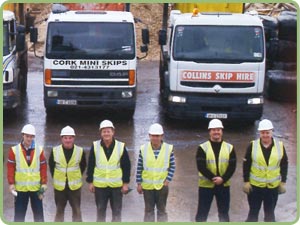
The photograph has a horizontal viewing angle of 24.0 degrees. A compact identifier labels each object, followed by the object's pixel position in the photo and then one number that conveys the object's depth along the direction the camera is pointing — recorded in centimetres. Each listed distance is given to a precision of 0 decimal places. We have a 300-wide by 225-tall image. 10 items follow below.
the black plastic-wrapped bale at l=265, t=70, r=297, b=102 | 1875
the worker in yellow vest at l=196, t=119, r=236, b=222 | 939
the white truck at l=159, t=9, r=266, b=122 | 1477
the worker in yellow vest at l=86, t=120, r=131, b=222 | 928
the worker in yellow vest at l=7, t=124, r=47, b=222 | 931
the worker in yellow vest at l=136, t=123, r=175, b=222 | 934
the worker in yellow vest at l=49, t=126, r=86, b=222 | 941
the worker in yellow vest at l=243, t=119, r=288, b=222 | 945
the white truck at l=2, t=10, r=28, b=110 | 1523
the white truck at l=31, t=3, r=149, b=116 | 1501
